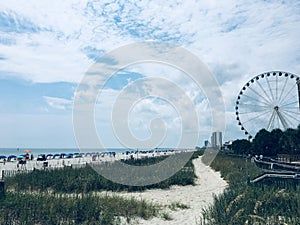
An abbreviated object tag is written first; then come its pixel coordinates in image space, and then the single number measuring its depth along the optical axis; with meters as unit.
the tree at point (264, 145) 23.49
